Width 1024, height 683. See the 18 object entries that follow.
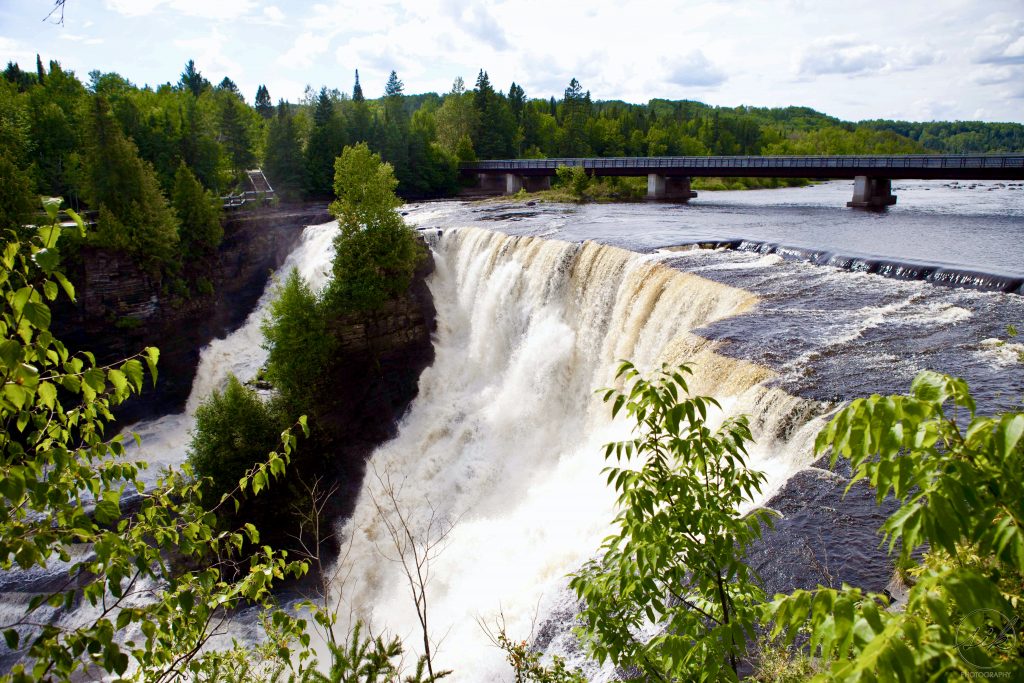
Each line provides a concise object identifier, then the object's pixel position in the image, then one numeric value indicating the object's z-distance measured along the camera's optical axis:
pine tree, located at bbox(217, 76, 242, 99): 120.76
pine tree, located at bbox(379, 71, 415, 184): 61.09
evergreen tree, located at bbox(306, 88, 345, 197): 56.16
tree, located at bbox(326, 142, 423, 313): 28.39
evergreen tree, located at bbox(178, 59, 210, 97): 114.50
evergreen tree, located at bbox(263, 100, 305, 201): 53.22
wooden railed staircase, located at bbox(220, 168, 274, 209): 45.75
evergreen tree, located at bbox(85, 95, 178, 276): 31.88
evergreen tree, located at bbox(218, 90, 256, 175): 55.12
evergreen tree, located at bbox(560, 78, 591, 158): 89.88
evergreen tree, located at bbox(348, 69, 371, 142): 62.62
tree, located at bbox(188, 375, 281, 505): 21.56
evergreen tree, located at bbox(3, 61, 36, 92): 73.75
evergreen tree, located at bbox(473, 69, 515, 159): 80.44
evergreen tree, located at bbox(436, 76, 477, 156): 80.75
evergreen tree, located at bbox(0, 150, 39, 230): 27.47
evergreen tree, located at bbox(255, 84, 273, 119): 114.12
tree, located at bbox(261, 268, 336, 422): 25.67
